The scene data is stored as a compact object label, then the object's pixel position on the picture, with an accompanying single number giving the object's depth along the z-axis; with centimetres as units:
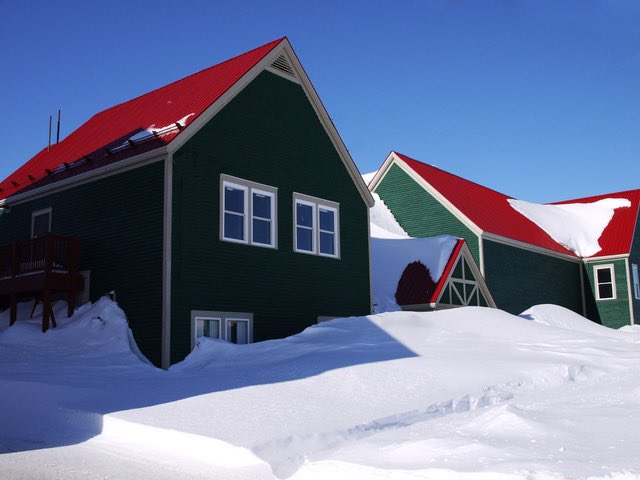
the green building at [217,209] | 1780
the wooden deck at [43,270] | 1775
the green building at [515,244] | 3284
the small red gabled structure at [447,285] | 2633
